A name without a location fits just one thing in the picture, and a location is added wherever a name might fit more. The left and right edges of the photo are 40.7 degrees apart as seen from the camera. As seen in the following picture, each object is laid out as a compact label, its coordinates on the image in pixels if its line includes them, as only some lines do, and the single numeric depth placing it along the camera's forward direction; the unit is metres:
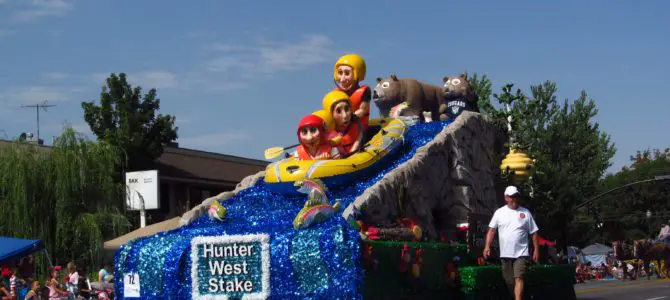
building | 36.09
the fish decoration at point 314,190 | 12.25
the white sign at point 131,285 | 12.65
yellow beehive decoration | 18.11
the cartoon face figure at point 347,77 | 16.39
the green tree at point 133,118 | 33.28
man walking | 10.38
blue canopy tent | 17.78
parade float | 11.60
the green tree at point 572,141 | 48.72
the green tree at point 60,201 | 24.97
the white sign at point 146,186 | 23.48
